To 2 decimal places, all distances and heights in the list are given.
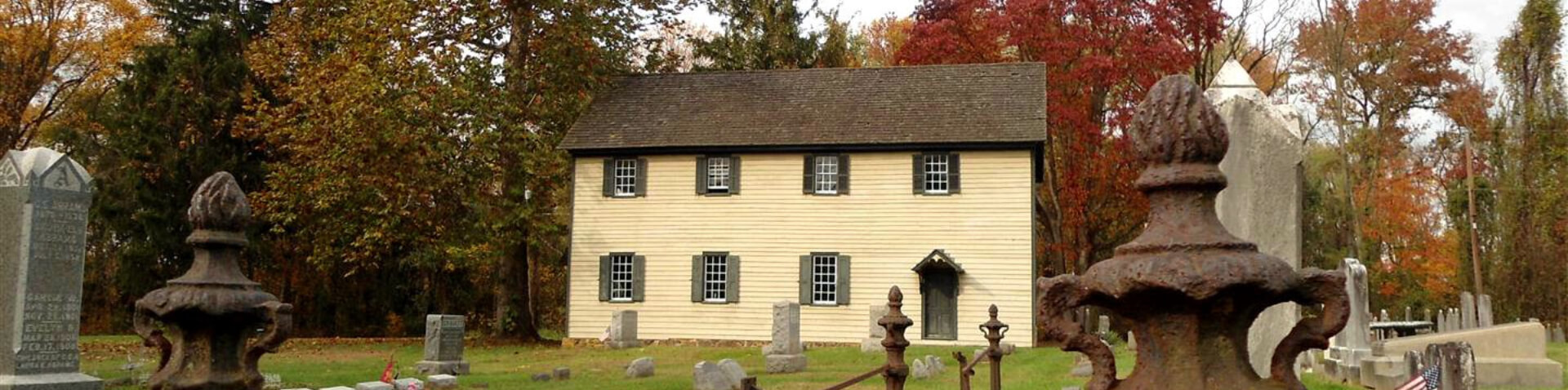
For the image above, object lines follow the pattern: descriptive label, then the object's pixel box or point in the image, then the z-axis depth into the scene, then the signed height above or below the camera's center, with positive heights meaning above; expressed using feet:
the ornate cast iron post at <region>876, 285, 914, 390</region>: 27.32 -1.12
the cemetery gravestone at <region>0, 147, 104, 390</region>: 39.70 +0.45
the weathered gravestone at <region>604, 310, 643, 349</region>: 91.20 -3.01
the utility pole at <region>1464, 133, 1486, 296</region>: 113.09 +5.71
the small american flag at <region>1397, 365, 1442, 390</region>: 25.83 -1.59
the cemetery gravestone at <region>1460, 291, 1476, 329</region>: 92.48 -0.49
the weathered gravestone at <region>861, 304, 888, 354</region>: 85.51 -2.85
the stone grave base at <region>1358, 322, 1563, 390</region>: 45.09 -1.99
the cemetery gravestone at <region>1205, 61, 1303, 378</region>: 33.40 +3.13
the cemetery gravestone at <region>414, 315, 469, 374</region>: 66.28 -2.95
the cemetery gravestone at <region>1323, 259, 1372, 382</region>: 47.80 -1.31
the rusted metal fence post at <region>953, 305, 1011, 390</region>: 35.60 -1.78
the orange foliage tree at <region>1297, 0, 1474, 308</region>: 120.47 +20.16
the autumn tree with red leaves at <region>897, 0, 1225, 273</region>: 112.16 +21.73
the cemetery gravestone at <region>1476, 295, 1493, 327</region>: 88.44 -0.52
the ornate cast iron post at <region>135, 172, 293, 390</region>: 15.23 -0.35
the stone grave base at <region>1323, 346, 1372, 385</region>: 45.75 -2.41
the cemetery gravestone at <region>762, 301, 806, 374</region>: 67.41 -2.75
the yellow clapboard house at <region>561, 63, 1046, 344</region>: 90.68 +6.99
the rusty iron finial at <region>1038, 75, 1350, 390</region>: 11.13 +0.14
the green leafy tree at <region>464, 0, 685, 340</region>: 98.48 +14.96
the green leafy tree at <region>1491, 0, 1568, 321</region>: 115.14 +13.43
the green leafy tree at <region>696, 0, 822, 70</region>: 134.41 +28.38
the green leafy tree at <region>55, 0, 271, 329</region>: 107.76 +12.58
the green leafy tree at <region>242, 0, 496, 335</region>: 94.79 +11.95
